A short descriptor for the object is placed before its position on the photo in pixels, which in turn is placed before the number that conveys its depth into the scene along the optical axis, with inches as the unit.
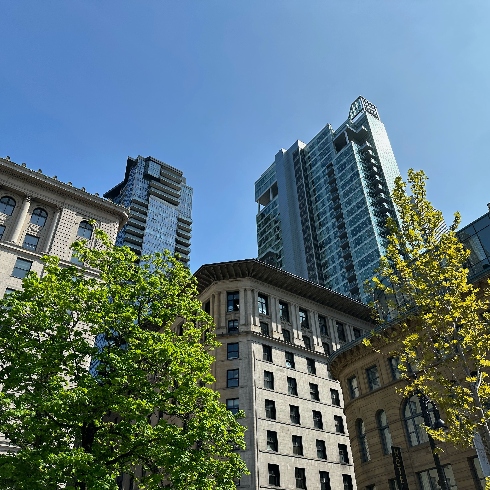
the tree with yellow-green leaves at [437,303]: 595.1
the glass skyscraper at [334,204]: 3778.1
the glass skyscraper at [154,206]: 4239.7
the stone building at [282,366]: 1480.1
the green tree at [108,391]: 594.5
